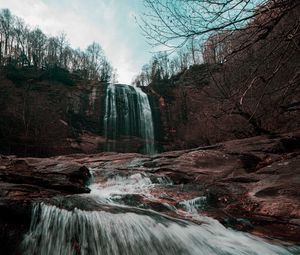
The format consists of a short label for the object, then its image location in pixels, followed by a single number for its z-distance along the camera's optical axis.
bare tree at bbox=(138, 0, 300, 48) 2.36
